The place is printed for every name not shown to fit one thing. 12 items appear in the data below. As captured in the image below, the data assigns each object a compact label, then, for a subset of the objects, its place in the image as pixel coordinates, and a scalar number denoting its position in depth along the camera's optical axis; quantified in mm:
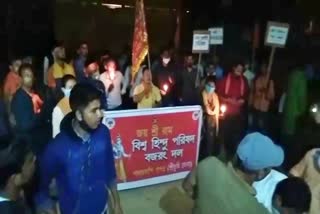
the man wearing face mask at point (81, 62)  5000
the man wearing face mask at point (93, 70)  4865
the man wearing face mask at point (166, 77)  5134
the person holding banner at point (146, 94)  4359
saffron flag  4796
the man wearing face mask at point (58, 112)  3239
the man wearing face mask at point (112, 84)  4879
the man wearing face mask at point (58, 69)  4679
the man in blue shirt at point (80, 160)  1892
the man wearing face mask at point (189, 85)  4753
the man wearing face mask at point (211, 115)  4508
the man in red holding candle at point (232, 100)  4737
